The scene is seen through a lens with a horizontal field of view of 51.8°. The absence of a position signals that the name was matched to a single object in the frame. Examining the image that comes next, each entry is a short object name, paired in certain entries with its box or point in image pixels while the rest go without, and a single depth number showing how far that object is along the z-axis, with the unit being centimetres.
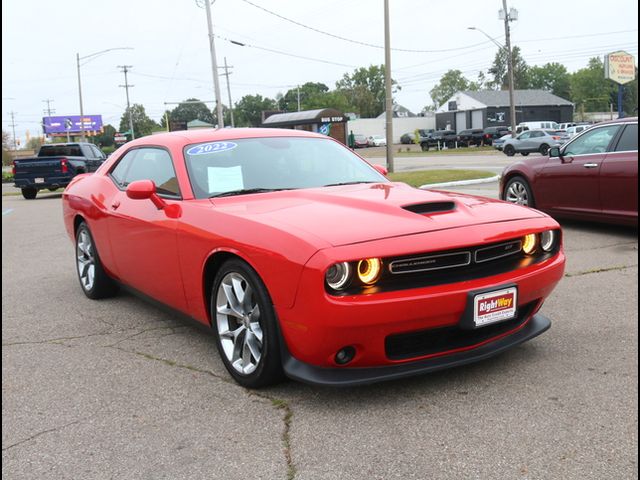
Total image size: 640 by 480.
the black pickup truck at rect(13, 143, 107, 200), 2014
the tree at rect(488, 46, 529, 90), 11875
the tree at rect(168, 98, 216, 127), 15188
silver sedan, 3528
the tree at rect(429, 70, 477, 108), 14000
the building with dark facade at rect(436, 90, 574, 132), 7750
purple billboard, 11856
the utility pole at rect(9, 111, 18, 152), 11870
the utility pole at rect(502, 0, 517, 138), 3504
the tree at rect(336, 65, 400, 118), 12606
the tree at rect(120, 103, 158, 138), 12736
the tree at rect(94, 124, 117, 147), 14464
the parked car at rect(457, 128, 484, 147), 5256
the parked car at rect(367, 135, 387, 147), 7846
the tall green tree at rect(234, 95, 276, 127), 13525
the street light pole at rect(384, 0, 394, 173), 2161
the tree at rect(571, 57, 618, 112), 11576
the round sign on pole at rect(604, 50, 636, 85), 3441
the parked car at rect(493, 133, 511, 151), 4091
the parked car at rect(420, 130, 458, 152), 5400
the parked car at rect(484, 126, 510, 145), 5188
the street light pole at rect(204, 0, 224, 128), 3278
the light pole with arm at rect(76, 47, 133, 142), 4138
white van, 5052
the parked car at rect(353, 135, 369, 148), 7624
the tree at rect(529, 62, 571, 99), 13612
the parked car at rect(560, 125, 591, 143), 3663
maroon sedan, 752
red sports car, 308
